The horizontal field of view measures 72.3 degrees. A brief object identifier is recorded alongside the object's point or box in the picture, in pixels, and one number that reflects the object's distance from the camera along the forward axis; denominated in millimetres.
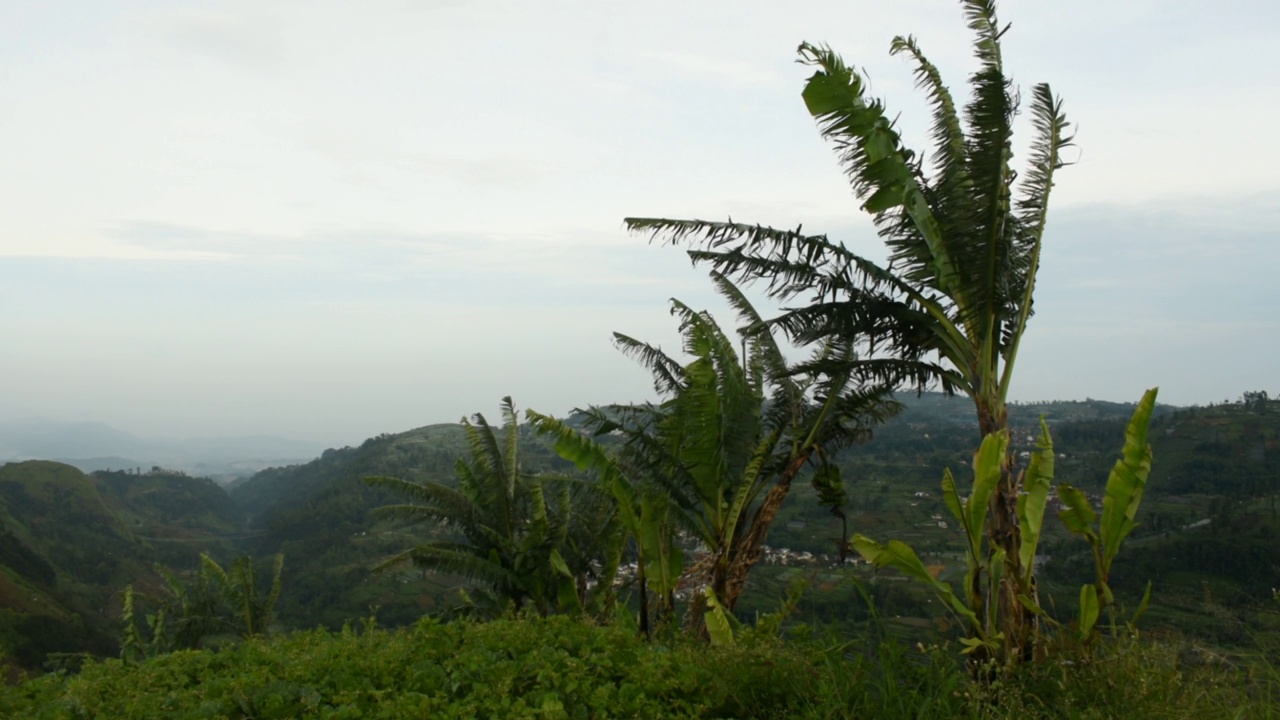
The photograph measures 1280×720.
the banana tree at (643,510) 8484
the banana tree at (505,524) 15086
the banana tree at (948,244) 6410
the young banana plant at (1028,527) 5328
